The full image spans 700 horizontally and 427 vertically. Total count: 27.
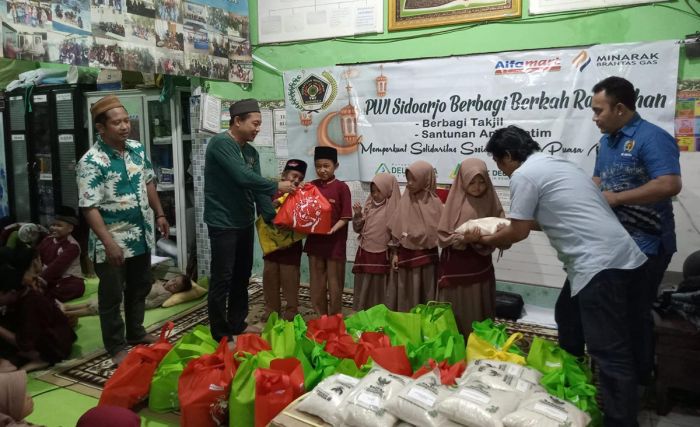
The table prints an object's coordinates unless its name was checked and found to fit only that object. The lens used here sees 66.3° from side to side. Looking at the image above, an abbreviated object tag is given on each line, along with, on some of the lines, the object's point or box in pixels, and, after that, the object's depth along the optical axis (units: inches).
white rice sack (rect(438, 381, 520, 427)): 65.8
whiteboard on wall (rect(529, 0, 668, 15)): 122.5
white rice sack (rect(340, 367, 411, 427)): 69.6
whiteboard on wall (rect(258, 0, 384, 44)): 151.6
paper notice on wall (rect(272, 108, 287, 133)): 168.4
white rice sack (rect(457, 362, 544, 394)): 73.9
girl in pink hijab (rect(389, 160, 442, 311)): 113.7
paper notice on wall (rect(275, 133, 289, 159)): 169.6
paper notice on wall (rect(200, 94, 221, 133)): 163.3
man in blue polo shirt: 83.2
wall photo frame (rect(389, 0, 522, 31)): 134.6
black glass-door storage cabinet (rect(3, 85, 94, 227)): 192.1
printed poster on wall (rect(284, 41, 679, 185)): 122.5
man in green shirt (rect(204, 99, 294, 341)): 109.9
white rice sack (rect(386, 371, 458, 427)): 68.1
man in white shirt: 74.3
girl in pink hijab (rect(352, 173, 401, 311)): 118.9
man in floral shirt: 104.5
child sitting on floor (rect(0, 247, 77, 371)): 108.8
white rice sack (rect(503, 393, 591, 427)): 64.9
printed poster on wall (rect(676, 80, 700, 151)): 117.1
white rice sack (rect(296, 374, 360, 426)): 72.0
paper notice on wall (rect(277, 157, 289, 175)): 170.9
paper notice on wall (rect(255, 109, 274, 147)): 171.2
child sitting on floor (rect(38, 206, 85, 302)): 156.3
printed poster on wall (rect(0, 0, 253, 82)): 108.3
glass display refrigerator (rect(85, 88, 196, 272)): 172.1
